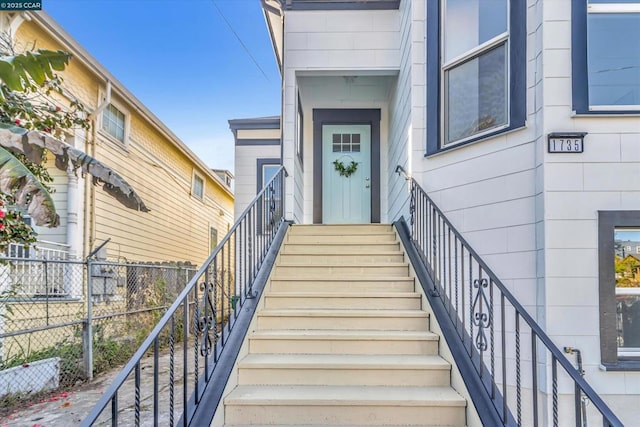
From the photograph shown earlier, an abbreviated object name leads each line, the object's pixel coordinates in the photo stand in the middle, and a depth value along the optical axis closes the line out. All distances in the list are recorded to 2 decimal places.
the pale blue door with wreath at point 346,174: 7.17
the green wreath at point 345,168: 7.18
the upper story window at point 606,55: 3.18
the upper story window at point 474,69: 3.46
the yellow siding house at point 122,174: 6.17
